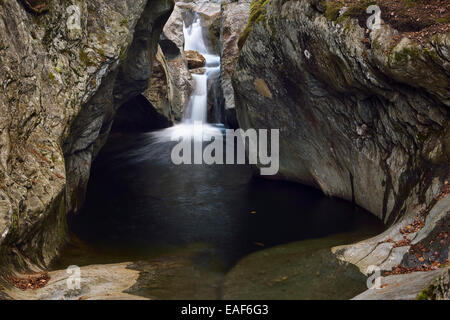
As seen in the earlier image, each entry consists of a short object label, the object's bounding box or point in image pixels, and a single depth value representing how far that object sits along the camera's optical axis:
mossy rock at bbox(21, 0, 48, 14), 9.95
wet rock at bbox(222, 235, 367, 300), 7.08
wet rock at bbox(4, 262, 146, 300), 6.59
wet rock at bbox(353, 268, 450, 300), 4.31
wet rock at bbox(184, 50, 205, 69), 34.89
